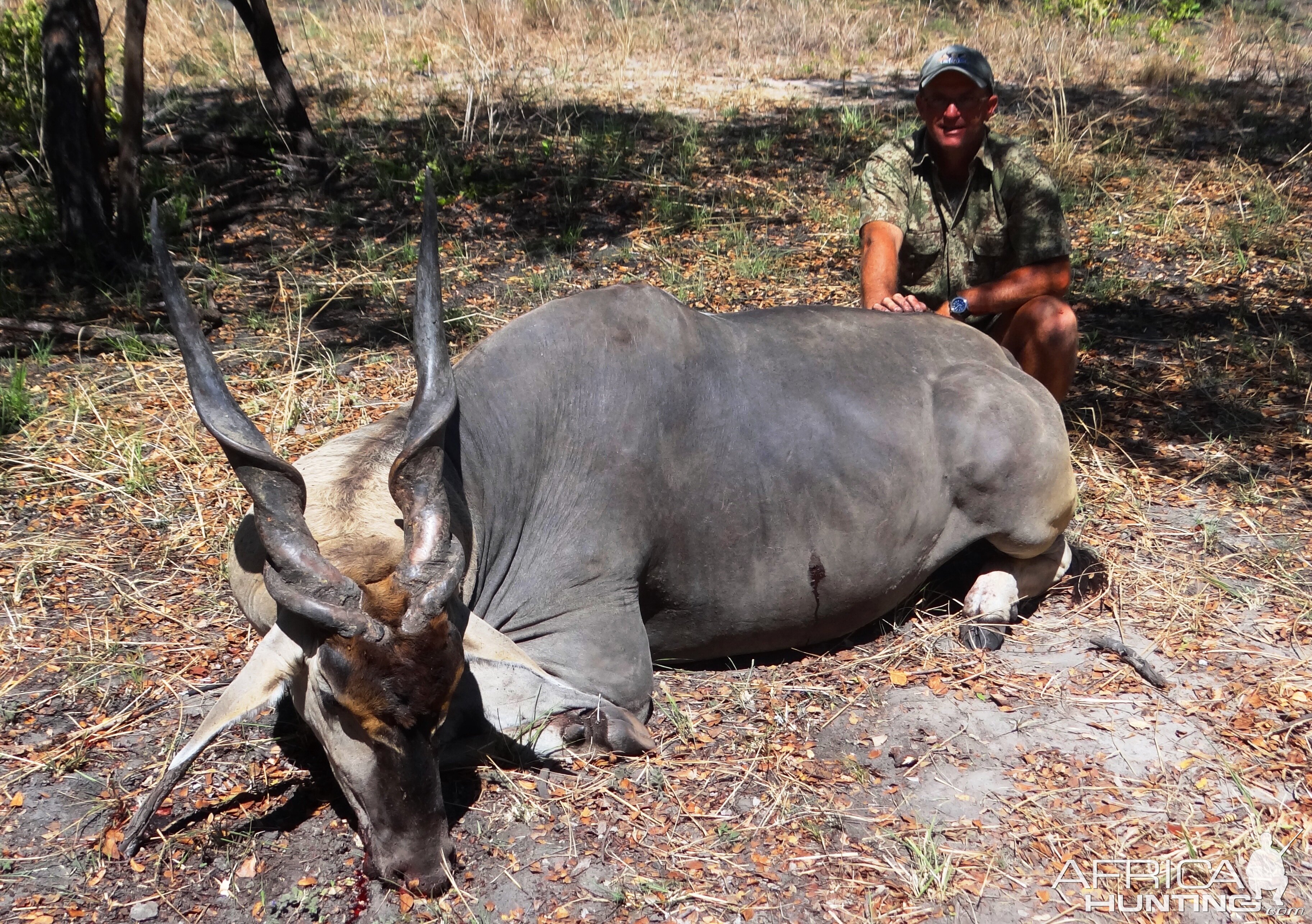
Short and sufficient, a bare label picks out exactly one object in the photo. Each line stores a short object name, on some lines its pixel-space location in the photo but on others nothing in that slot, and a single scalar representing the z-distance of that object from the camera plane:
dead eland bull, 3.09
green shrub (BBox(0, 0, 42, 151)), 8.02
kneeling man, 5.28
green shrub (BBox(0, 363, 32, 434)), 5.69
